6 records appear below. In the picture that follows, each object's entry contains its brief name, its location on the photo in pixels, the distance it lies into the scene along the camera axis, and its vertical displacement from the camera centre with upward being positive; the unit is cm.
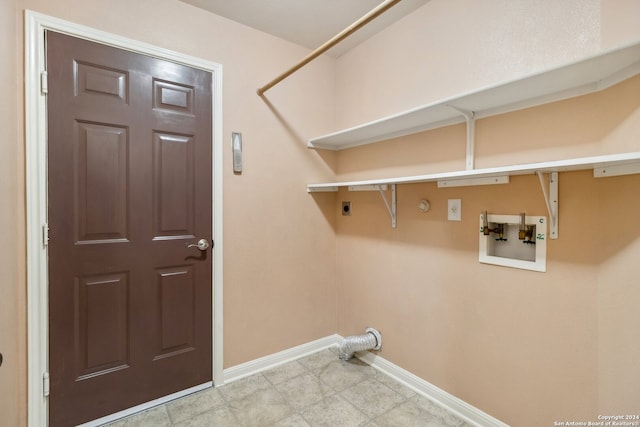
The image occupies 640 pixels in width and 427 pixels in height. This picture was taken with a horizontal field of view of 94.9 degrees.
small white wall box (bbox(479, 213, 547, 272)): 144 -19
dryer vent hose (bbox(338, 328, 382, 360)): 228 -106
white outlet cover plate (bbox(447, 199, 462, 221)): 178 -1
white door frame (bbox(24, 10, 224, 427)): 151 -1
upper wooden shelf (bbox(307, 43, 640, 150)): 111 +54
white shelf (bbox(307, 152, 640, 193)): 103 +17
